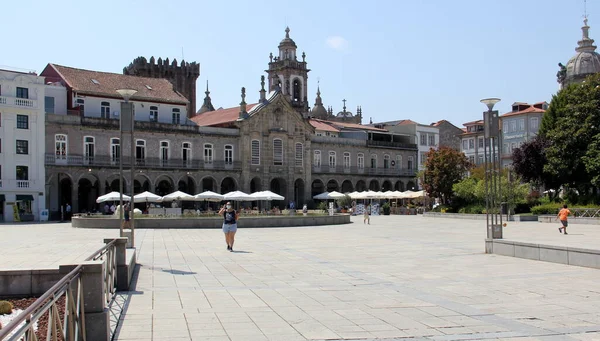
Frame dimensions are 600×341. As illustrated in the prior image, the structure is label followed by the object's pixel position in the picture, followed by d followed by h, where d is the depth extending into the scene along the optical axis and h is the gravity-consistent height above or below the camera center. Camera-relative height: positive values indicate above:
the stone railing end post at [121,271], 11.63 -1.25
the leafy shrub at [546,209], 43.50 -0.96
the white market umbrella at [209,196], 44.00 +0.22
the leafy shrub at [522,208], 47.41 -0.95
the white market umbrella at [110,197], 40.88 +0.23
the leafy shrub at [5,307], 9.41 -1.52
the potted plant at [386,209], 58.82 -1.09
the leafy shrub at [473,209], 47.78 -1.00
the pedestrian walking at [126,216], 30.05 -0.83
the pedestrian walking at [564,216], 26.33 -0.87
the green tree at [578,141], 42.78 +3.59
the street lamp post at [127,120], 17.89 +2.22
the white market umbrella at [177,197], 43.19 +0.20
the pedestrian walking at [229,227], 19.88 -0.85
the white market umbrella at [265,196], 44.91 +0.18
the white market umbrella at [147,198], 41.68 +0.15
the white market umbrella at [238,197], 43.69 +0.14
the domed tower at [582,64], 67.81 +13.70
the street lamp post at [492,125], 19.12 +2.06
